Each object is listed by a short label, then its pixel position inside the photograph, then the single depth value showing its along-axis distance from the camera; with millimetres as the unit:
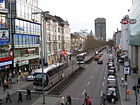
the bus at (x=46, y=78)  31819
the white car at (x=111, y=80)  32631
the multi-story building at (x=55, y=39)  71250
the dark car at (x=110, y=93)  25016
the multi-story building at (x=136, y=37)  44975
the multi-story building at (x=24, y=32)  48531
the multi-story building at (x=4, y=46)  42219
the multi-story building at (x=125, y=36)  93750
